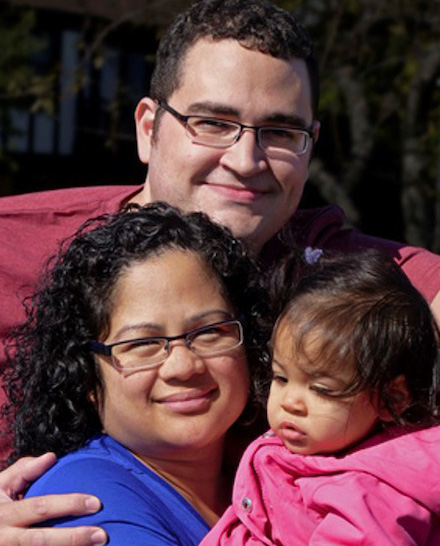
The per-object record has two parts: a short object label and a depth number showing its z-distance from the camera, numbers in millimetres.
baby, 2252
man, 3293
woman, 2438
